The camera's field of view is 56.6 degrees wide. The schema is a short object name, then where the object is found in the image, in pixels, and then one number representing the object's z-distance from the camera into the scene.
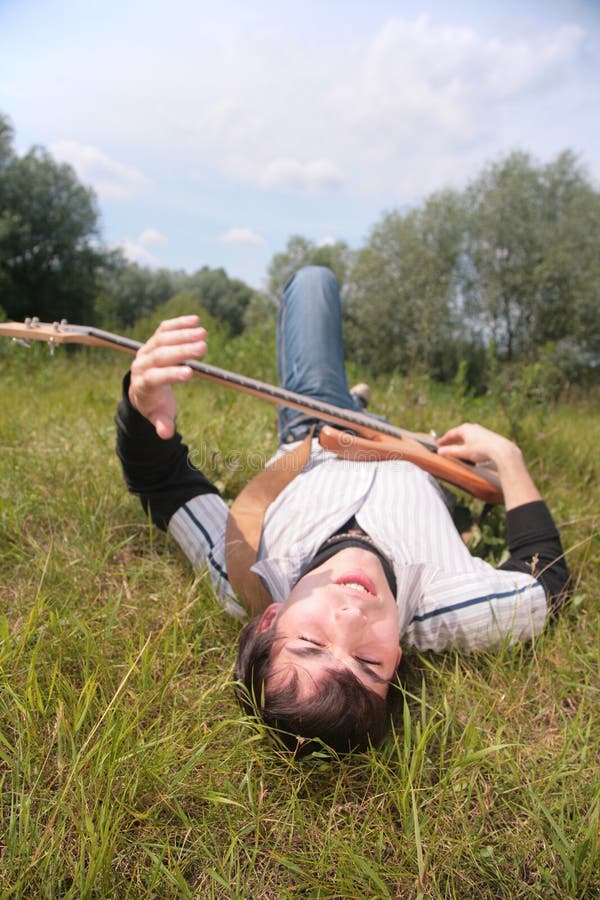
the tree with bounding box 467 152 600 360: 13.85
